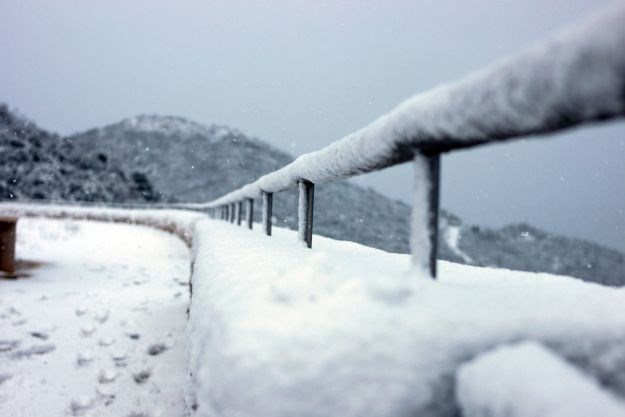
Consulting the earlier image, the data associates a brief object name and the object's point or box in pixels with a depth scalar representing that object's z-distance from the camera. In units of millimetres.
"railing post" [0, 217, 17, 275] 6695
